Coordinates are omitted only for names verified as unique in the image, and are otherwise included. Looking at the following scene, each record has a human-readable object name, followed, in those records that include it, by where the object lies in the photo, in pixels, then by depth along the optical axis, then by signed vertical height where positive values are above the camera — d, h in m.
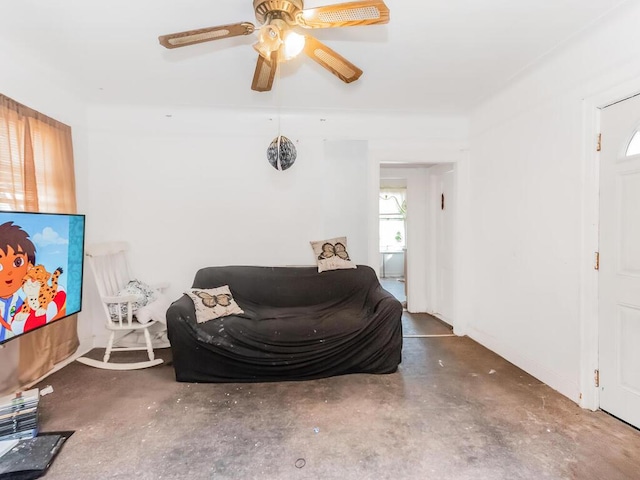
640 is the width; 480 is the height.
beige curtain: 2.43 +0.39
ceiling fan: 1.48 +0.92
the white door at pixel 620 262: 1.98 -0.26
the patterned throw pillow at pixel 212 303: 2.81 -0.67
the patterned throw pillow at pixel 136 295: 3.03 -0.64
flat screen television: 1.91 -0.25
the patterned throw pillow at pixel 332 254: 3.50 -0.31
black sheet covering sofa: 2.65 -0.94
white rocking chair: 2.96 -0.65
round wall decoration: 3.31 +0.72
